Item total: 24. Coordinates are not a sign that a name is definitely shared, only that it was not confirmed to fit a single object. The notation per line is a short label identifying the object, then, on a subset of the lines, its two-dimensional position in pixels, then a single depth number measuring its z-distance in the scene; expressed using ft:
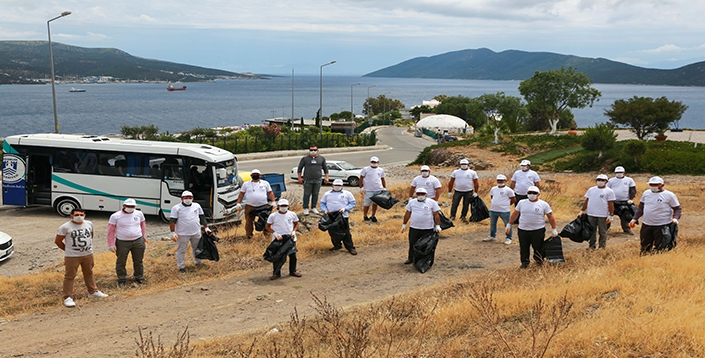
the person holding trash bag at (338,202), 42.06
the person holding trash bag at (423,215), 37.09
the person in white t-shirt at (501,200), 44.16
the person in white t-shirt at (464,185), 49.49
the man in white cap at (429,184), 46.26
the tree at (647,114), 152.87
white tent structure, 211.45
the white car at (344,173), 98.27
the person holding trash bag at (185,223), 38.91
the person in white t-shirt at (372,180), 50.65
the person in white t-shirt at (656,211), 35.27
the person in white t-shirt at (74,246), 33.50
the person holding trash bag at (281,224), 37.09
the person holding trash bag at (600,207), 39.52
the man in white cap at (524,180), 48.01
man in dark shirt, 53.72
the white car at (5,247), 47.37
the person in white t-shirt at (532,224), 34.71
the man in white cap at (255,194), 45.85
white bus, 60.08
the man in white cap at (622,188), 45.21
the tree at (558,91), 193.06
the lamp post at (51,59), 85.46
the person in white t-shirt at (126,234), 36.11
